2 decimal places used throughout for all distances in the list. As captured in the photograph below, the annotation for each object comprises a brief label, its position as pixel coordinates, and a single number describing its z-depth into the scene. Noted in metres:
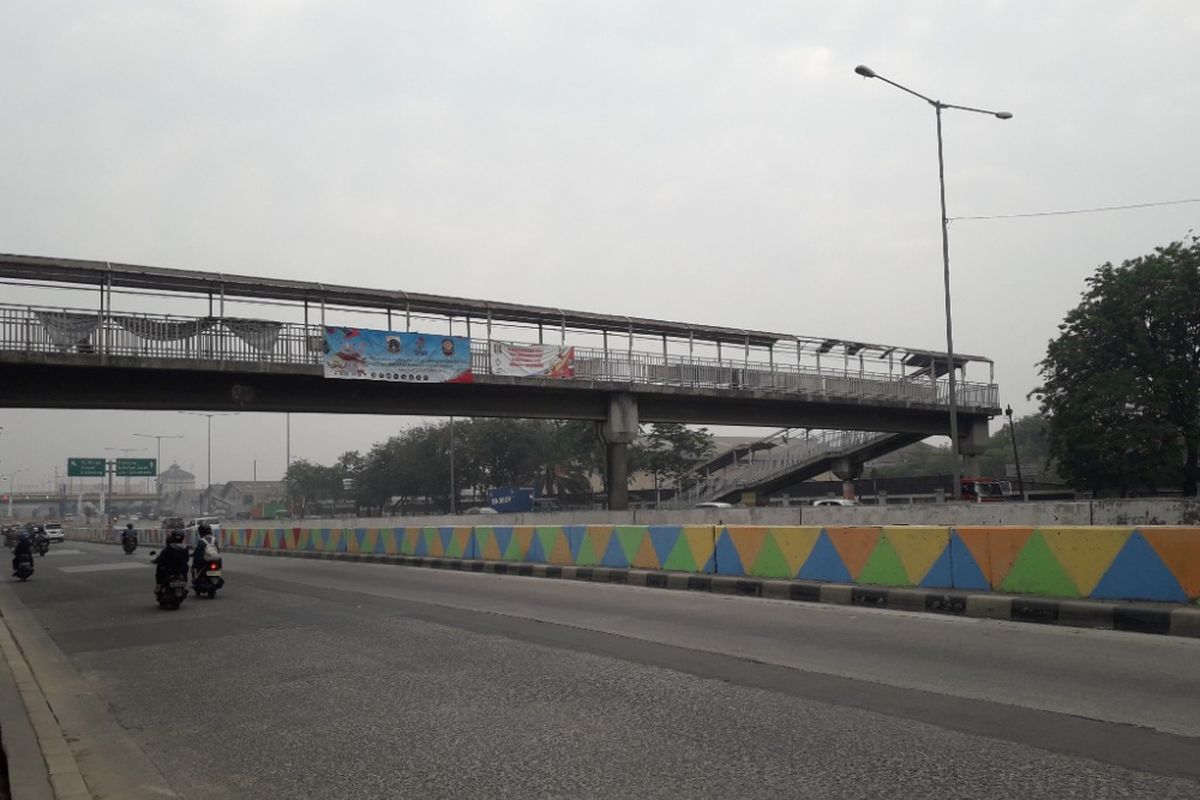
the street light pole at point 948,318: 28.64
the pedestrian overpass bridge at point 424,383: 27.25
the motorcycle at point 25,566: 24.41
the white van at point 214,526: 34.47
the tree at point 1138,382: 39.28
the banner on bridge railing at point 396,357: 30.33
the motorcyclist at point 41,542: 41.06
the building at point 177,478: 185.43
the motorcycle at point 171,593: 15.18
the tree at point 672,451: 65.88
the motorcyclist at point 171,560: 15.24
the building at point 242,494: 137.75
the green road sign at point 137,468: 81.81
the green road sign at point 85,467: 80.19
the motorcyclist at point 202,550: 16.78
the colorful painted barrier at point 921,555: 10.14
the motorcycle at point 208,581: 16.77
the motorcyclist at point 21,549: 24.41
